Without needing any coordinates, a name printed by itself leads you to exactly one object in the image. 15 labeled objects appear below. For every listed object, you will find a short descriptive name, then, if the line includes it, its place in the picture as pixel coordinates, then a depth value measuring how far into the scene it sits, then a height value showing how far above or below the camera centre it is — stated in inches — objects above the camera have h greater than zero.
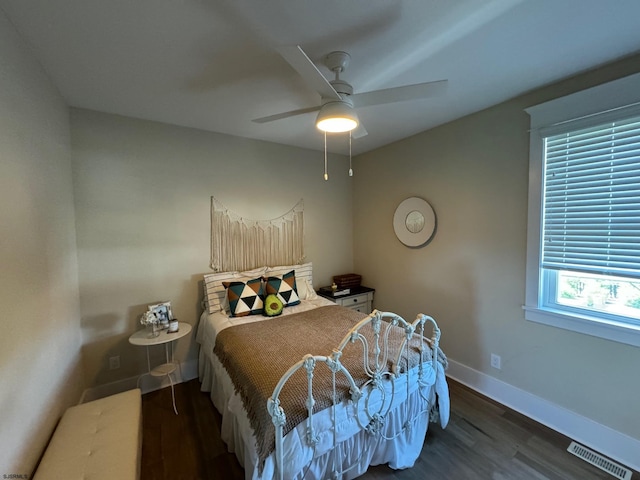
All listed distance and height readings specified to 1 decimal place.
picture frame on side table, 89.0 -28.4
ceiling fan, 53.1 +29.0
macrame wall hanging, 110.5 -5.0
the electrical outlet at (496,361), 89.4 -45.6
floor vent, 62.5 -58.2
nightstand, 129.5 -35.3
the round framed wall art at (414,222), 108.7 +2.6
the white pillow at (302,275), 115.9 -21.7
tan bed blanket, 50.6 -32.1
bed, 49.4 -36.8
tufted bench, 47.5 -43.4
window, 64.4 +3.7
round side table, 82.4 -34.5
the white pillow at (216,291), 101.1 -24.0
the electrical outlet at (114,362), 92.6 -46.6
